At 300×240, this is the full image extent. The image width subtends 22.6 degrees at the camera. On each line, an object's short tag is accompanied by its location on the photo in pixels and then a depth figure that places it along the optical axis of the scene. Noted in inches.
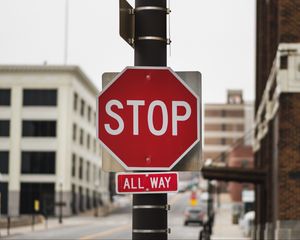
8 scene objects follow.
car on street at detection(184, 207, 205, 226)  2662.4
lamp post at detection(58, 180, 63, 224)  3158.2
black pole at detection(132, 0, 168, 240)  221.6
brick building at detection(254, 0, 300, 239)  829.2
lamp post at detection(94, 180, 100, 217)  4249.5
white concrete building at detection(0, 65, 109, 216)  3400.6
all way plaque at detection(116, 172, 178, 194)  216.2
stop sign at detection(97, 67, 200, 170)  212.2
